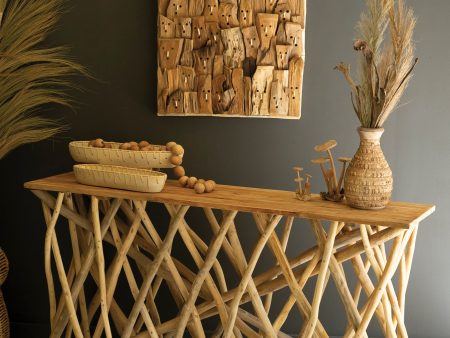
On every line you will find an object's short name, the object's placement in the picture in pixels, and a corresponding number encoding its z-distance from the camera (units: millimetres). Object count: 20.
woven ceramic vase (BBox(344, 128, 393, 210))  2490
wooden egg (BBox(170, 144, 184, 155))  2920
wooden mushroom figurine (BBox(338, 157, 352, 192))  2662
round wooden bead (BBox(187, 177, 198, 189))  2885
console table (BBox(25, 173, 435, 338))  2527
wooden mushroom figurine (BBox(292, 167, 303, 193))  2685
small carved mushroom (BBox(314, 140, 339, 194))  2666
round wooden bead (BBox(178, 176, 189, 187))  2908
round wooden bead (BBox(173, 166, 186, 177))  2945
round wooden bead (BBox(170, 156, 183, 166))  2912
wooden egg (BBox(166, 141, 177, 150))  2950
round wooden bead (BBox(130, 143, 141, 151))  3024
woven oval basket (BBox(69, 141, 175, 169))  2943
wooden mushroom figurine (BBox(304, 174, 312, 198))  2686
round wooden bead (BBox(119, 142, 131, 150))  3041
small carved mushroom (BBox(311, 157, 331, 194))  2689
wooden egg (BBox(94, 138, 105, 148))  3107
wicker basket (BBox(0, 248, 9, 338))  3293
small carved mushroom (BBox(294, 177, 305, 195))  2684
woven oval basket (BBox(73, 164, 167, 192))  2781
